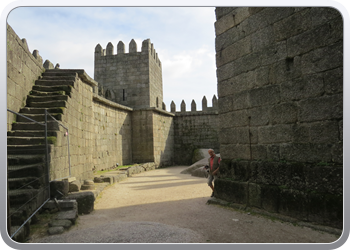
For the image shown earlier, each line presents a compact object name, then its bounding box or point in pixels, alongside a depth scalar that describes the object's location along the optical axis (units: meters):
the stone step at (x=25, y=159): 4.62
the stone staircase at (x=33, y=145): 3.72
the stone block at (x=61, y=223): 3.87
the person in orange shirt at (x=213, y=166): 6.04
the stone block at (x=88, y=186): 7.00
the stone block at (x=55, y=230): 3.60
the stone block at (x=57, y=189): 5.19
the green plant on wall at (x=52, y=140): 5.47
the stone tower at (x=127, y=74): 17.98
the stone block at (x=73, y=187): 5.91
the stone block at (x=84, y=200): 5.15
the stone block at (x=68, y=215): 4.21
